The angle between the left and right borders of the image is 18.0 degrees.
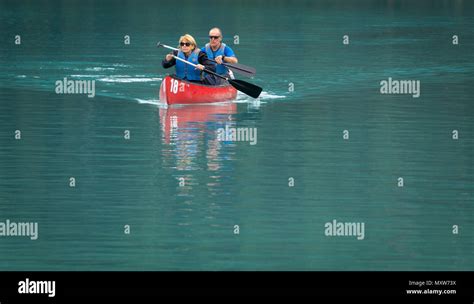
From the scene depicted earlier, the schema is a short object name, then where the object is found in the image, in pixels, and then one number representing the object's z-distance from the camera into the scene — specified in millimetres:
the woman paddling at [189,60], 38719
